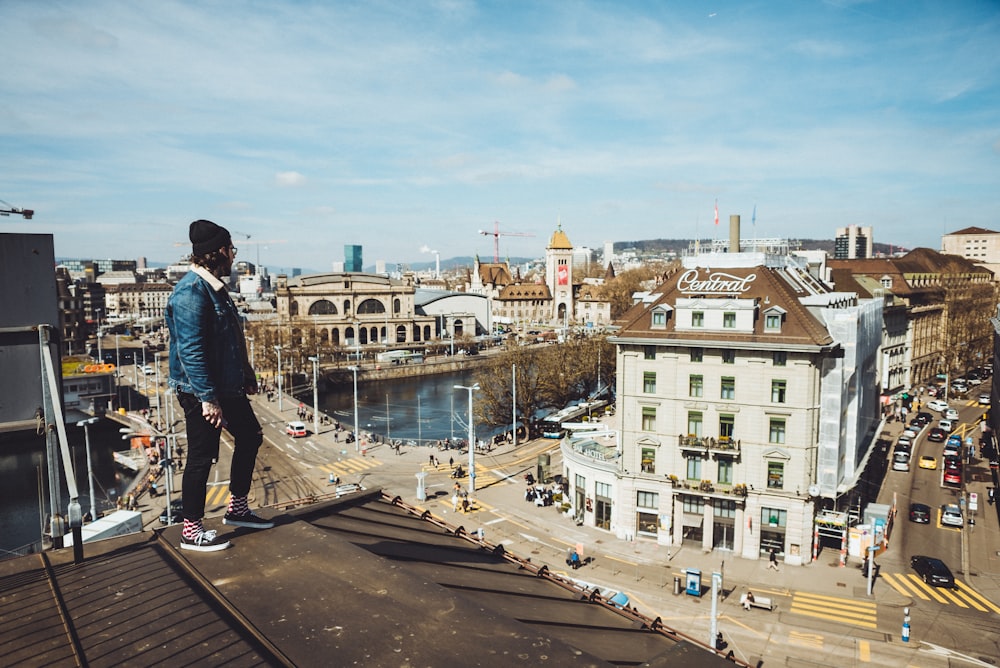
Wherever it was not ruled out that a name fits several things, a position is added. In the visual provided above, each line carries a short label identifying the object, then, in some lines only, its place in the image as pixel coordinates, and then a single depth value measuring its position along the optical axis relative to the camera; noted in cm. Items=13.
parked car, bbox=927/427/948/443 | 5238
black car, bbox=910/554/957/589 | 2759
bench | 2578
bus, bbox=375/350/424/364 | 10856
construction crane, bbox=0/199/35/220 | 6731
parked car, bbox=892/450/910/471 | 4466
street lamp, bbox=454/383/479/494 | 4000
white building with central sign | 3014
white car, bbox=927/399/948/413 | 6244
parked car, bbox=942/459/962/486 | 4131
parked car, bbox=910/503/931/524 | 3547
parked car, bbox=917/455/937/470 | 4492
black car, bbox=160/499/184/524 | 3544
